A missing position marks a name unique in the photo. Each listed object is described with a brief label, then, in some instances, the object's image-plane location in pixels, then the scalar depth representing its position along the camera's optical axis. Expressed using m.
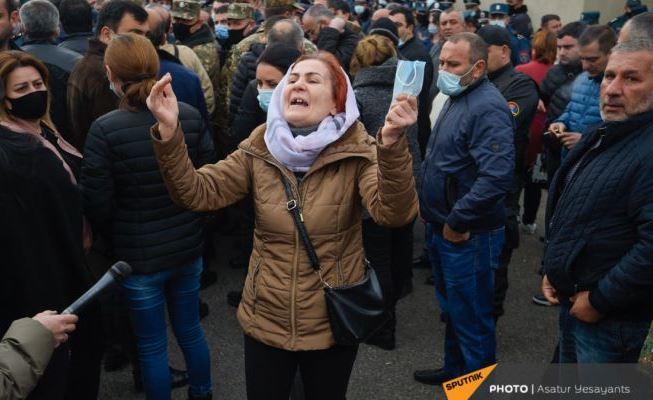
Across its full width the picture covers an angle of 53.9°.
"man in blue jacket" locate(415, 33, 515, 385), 3.21
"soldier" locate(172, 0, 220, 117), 5.45
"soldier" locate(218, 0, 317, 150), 5.26
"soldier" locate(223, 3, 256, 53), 5.98
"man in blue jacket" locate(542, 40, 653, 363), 2.30
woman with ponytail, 2.87
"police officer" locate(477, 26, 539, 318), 4.38
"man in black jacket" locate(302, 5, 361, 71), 5.78
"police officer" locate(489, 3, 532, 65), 7.96
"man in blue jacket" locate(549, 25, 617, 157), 4.36
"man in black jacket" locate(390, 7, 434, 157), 5.03
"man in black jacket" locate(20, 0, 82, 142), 3.96
